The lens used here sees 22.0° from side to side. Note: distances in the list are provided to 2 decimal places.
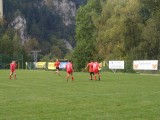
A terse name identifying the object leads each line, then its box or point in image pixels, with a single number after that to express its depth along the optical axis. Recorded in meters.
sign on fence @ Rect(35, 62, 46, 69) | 77.81
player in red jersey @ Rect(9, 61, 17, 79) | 37.98
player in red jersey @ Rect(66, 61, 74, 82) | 34.09
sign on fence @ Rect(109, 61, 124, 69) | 57.94
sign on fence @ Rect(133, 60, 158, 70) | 51.09
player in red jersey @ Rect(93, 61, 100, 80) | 35.25
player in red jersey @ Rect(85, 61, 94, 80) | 35.50
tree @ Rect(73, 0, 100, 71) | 79.96
